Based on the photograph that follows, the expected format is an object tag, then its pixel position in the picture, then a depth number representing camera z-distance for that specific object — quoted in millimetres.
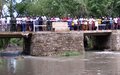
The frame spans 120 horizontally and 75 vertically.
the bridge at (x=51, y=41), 19484
